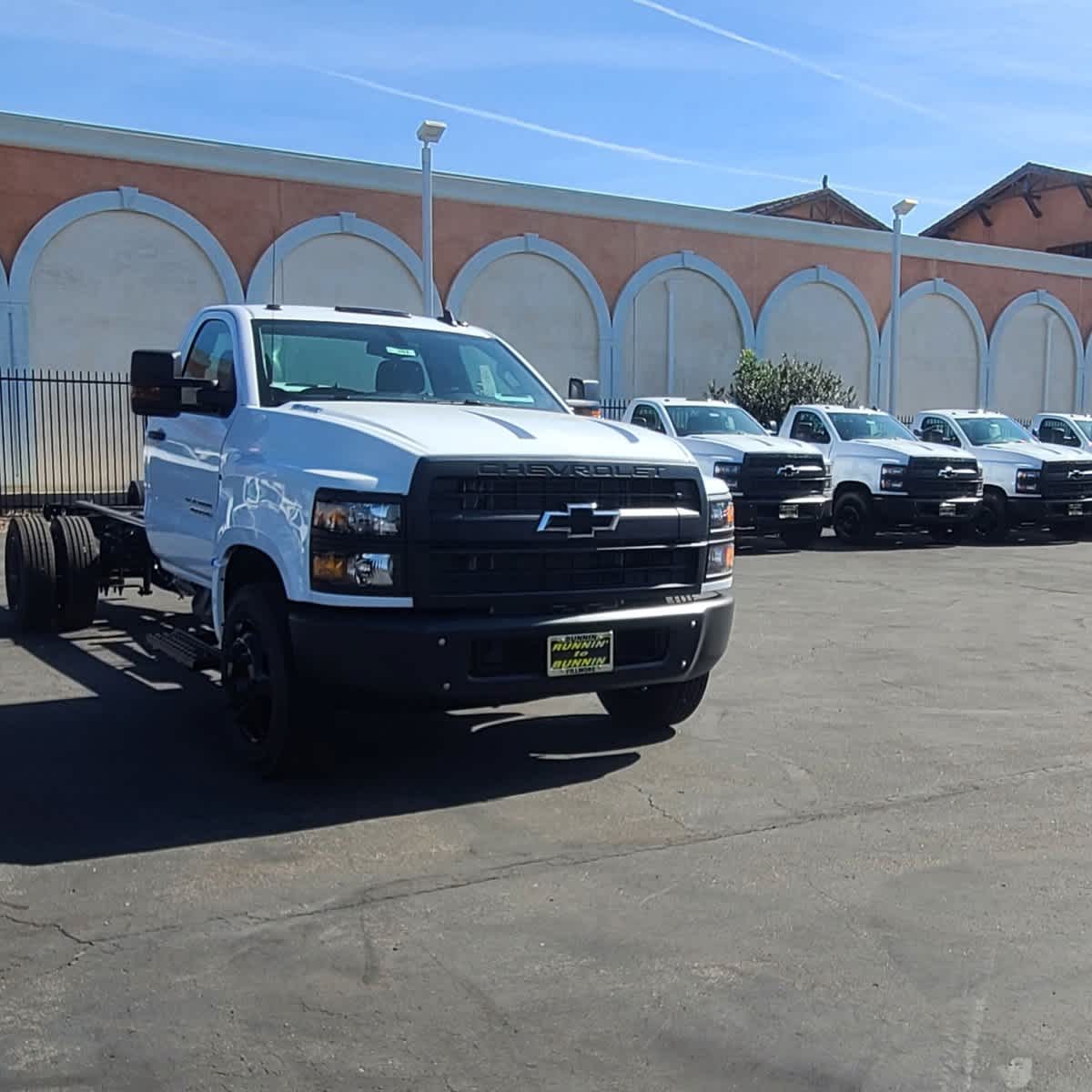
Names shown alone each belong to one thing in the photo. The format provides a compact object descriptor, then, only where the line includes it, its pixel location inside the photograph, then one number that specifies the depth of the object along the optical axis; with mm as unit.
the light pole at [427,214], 21312
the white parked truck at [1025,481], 19172
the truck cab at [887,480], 17938
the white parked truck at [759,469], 16672
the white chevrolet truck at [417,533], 5211
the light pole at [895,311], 29922
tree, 27859
